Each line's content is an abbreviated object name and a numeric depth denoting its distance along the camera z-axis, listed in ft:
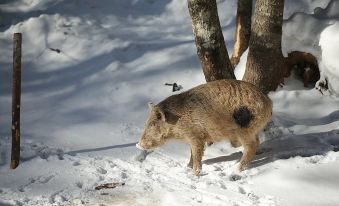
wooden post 38.09
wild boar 38.32
